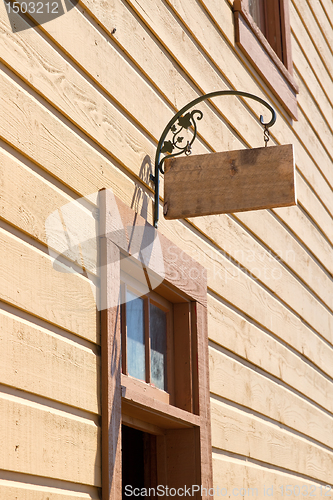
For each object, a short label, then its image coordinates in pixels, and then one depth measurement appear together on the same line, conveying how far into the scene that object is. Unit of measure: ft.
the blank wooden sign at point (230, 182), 15.80
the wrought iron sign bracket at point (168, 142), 17.92
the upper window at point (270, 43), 24.98
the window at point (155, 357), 14.84
